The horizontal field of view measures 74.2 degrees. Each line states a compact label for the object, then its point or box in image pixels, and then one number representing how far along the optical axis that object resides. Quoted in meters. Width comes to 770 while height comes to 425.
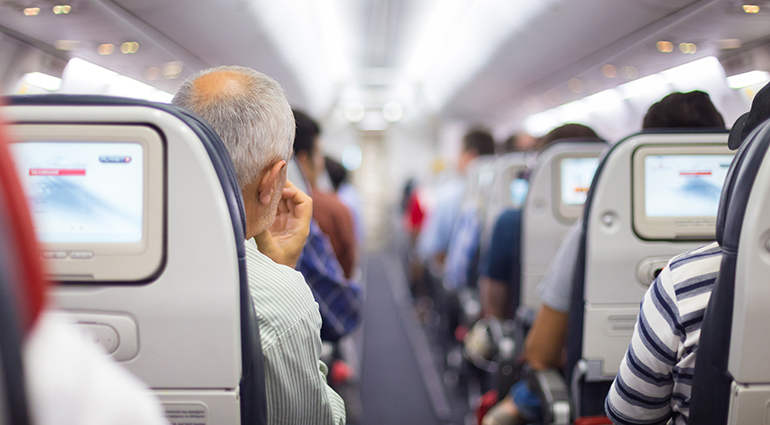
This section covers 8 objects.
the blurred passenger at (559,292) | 1.73
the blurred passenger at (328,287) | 2.05
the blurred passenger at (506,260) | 2.75
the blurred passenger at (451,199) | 4.61
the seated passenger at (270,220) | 1.12
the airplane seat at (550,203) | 2.49
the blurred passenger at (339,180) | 4.75
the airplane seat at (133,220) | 0.90
